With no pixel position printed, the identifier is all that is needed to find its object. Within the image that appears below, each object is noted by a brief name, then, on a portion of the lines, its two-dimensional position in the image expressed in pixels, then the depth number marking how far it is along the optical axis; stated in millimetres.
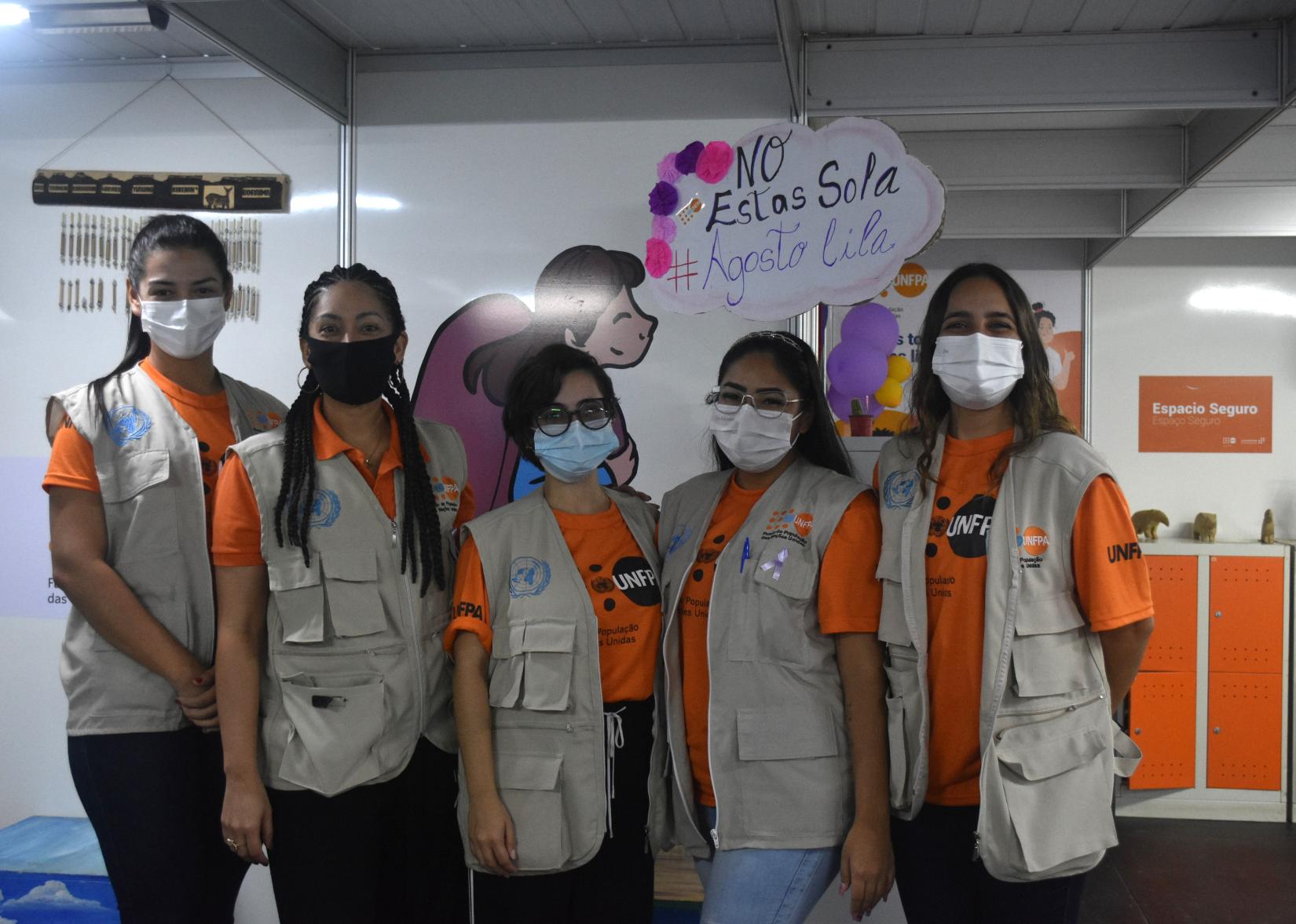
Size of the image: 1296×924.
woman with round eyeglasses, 1771
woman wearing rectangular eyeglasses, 1756
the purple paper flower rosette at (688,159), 2533
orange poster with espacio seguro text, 5723
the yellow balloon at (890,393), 2885
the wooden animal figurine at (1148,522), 5508
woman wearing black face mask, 1790
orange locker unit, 5035
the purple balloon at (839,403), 2844
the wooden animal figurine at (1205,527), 5469
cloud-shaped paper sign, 2268
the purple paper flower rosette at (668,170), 2559
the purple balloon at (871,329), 2656
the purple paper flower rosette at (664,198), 2561
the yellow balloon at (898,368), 2863
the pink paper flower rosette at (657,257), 2539
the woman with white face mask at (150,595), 1925
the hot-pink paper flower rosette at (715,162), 2487
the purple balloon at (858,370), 2740
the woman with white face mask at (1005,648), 1654
